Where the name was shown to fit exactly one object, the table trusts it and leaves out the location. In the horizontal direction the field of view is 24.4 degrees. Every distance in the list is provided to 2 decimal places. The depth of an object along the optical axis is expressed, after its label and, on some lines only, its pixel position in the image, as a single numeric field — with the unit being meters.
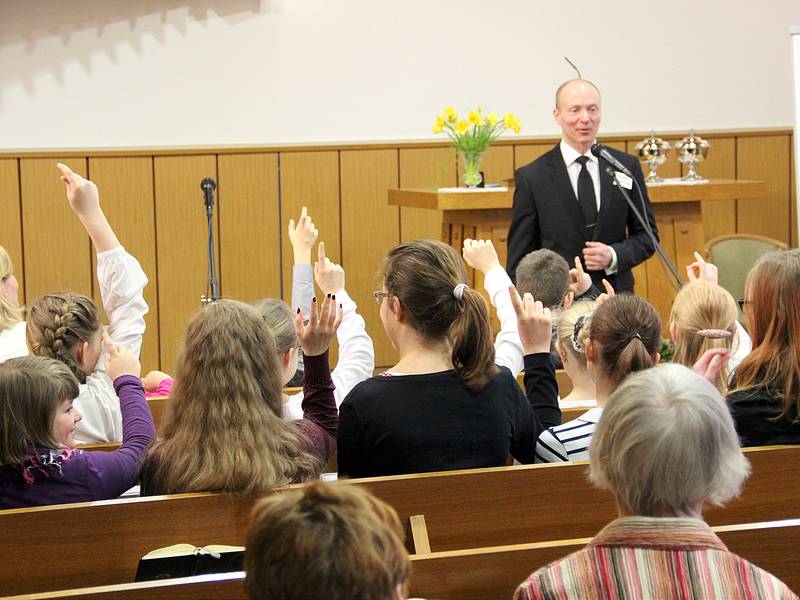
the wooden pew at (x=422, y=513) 3.82
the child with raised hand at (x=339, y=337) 5.19
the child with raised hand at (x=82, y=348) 5.09
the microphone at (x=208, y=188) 7.79
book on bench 3.52
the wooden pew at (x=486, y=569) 3.19
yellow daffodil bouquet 10.40
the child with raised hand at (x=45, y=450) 3.95
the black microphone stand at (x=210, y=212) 7.71
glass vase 10.27
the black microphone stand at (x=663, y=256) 6.30
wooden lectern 9.53
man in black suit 8.63
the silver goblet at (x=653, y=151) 11.20
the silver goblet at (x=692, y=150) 11.57
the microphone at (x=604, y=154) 6.57
